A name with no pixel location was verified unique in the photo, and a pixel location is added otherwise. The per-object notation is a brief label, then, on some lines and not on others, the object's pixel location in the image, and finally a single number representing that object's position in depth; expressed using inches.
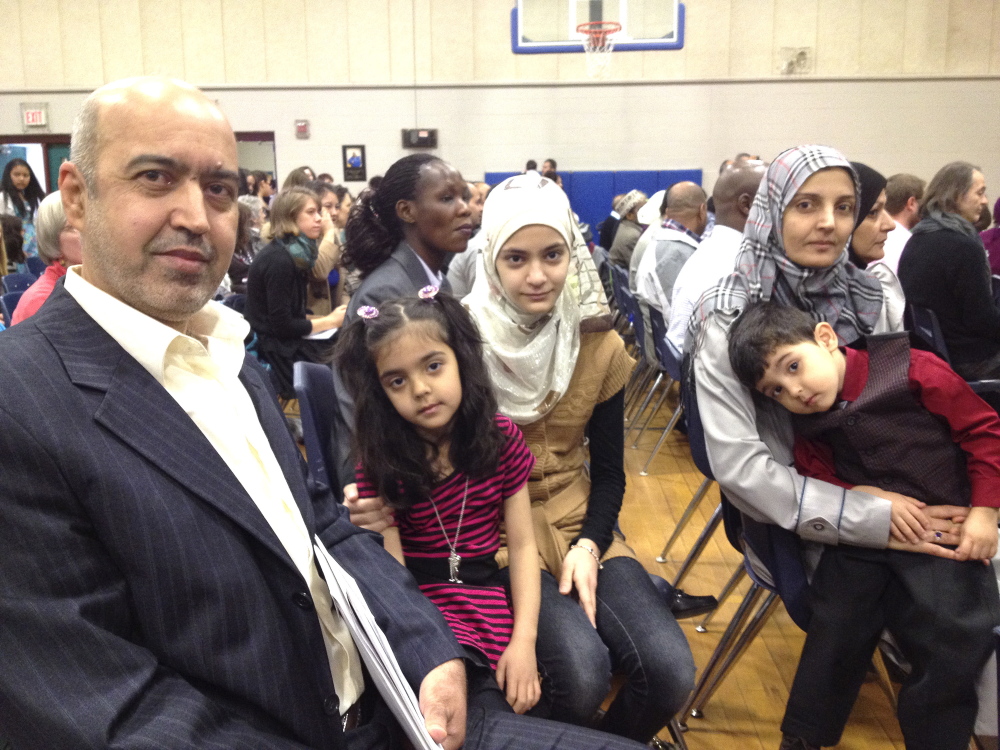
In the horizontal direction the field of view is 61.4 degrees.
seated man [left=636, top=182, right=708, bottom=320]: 172.7
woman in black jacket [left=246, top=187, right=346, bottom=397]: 163.5
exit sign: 452.8
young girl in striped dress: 64.6
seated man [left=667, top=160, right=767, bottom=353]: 136.6
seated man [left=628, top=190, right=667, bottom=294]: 230.5
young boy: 65.9
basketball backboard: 416.2
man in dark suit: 35.5
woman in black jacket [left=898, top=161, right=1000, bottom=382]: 144.4
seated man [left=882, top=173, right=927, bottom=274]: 188.7
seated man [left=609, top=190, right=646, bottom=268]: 286.4
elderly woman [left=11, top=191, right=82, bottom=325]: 106.4
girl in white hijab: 67.4
